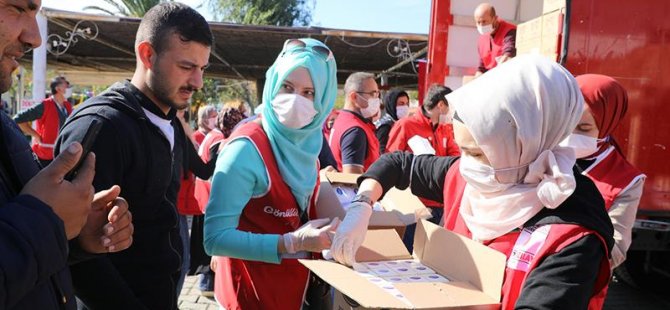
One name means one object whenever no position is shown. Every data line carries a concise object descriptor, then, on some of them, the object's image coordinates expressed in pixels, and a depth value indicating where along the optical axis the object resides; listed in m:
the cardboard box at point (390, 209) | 1.99
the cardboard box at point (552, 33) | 3.55
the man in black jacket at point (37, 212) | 0.90
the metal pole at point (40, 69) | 7.44
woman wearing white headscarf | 1.28
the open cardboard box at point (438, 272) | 1.29
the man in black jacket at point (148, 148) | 1.51
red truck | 3.55
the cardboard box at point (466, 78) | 4.88
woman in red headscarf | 2.34
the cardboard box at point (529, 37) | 3.83
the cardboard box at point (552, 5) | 3.56
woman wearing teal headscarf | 1.75
